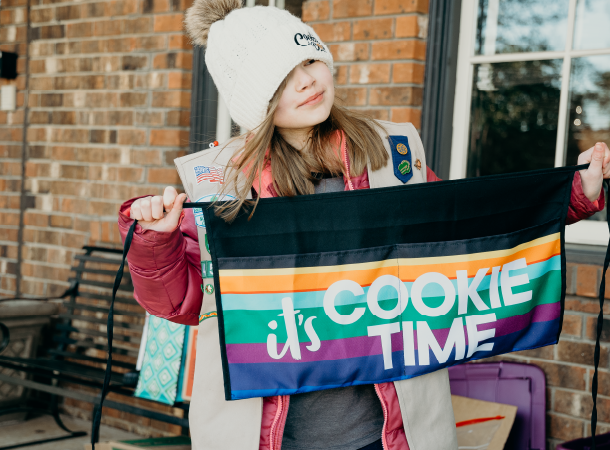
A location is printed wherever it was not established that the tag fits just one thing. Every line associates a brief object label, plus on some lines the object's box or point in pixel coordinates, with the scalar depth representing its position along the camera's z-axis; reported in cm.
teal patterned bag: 313
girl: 148
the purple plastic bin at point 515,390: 263
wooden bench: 349
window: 281
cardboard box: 242
